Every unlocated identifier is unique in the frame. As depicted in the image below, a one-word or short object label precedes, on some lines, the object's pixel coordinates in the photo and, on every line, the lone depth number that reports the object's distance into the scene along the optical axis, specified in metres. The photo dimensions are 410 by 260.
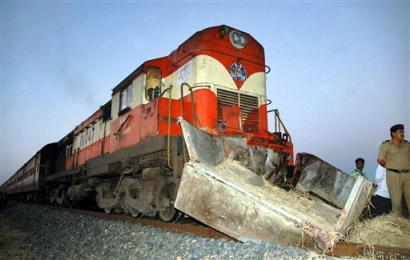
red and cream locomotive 5.05
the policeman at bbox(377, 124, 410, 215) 4.84
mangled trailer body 2.74
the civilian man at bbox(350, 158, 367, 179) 6.88
